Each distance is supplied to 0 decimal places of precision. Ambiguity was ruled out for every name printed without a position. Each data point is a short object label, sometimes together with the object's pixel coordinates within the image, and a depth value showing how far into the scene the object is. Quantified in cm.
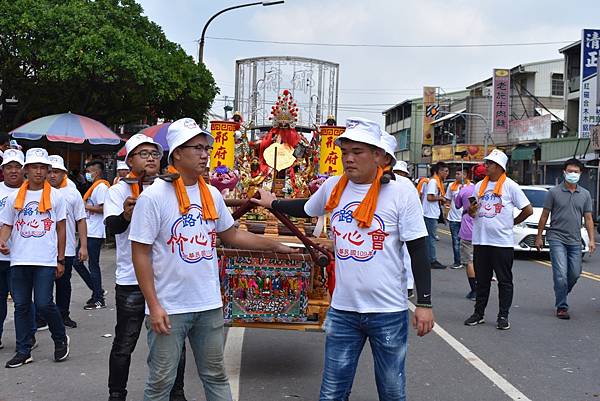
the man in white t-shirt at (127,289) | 476
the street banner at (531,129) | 3811
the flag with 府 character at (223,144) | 775
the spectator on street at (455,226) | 1326
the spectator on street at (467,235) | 995
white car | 1471
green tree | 1903
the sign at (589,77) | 2844
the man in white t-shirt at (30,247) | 600
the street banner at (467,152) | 4872
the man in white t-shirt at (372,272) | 378
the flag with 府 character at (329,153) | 767
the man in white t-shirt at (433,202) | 1285
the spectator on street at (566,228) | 866
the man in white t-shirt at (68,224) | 697
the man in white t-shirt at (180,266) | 364
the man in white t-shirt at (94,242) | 888
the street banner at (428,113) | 5994
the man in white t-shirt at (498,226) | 783
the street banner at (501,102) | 4000
